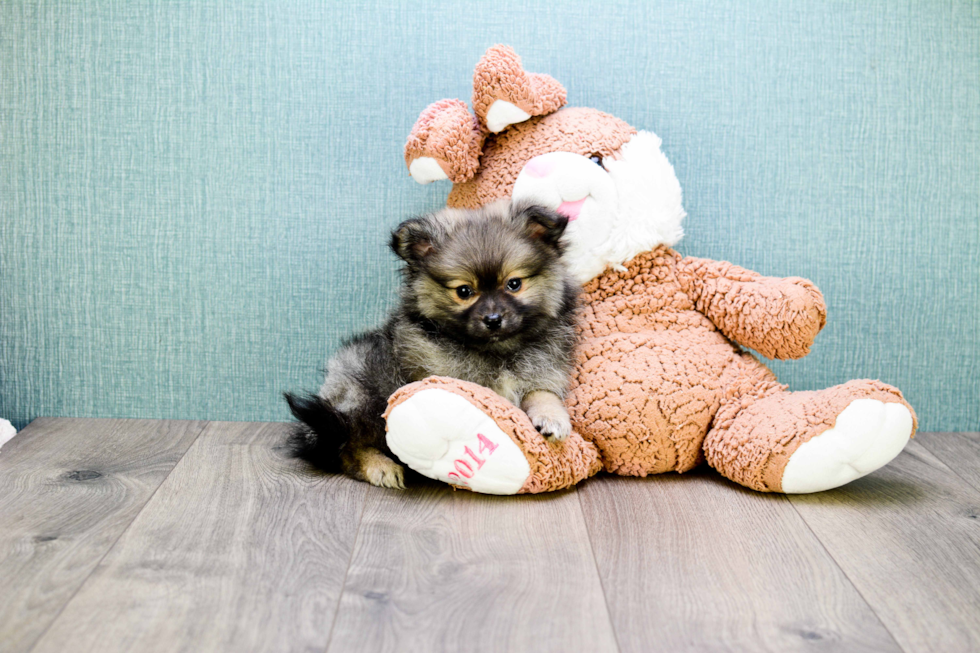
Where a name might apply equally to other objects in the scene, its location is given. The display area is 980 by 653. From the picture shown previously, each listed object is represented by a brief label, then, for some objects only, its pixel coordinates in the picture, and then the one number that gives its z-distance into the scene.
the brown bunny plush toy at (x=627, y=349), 1.63
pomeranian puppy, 1.73
